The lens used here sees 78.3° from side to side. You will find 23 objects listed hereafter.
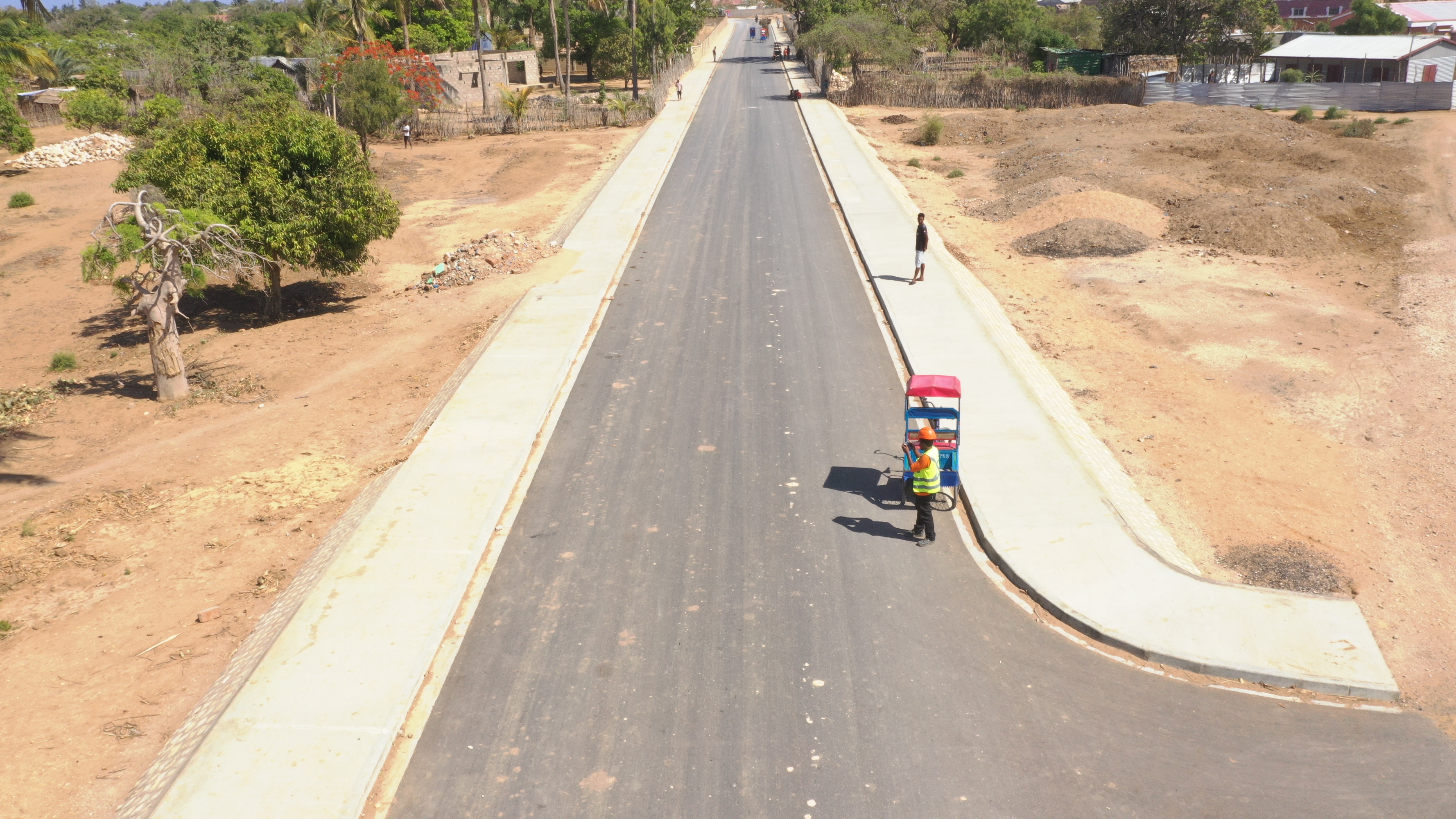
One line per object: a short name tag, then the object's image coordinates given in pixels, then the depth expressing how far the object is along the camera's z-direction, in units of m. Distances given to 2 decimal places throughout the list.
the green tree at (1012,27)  63.31
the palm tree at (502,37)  64.25
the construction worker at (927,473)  10.23
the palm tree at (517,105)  45.72
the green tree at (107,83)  47.59
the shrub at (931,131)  38.38
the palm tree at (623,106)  46.12
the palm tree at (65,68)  56.53
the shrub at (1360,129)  36.19
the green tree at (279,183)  19.34
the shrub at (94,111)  43.53
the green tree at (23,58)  53.31
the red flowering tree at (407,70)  40.62
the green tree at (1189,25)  50.91
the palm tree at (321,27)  57.84
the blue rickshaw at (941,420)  11.28
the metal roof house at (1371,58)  46.91
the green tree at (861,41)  52.16
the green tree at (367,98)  38.50
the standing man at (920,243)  19.22
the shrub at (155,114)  34.22
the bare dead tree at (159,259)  15.47
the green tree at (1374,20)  66.62
